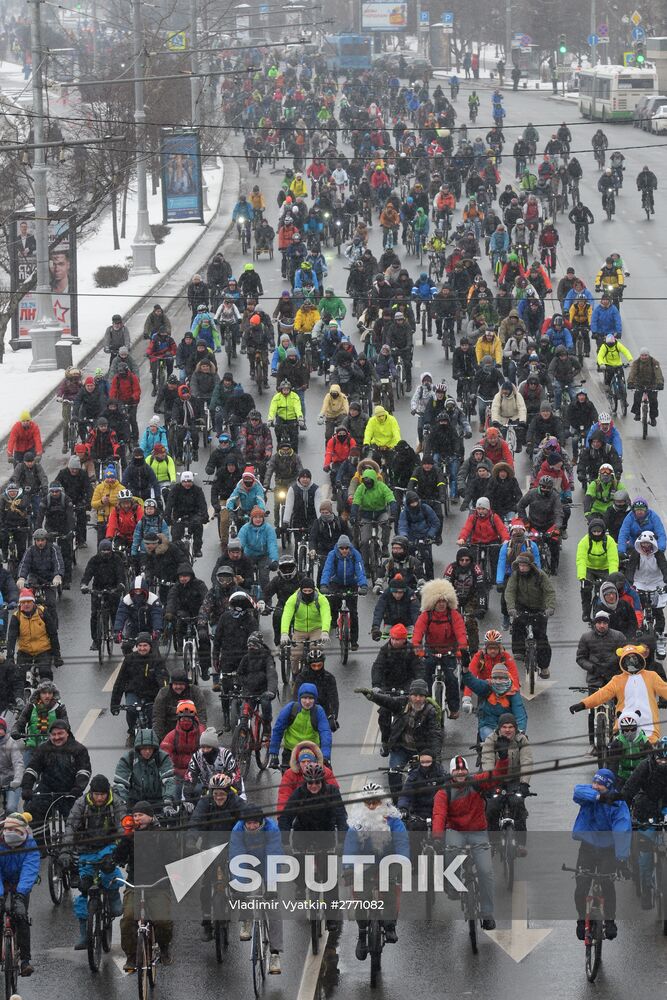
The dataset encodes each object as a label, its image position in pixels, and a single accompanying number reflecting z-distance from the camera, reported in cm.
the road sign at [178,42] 7881
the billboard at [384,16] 13212
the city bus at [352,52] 10712
